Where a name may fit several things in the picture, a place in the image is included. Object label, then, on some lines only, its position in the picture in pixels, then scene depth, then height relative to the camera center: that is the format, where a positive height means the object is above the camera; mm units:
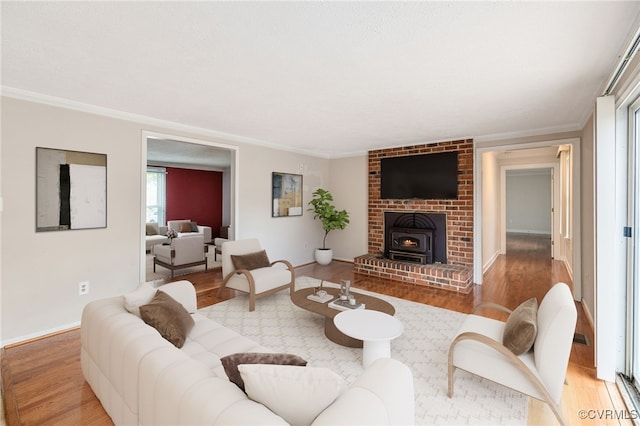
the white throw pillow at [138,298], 2038 -624
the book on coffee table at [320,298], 3219 -951
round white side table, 2322 -972
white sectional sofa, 1033 -706
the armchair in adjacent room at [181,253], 5185 -750
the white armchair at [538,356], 1769 -961
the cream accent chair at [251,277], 3786 -876
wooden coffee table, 2861 -992
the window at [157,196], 8500 +523
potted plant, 6309 -39
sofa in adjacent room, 8148 -387
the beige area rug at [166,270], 5350 -1151
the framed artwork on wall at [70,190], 3078 +262
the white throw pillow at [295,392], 1088 -676
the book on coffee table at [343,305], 2965 -956
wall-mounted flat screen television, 5211 +738
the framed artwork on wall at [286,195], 5715 +403
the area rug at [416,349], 1967 -1308
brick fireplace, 4809 -501
